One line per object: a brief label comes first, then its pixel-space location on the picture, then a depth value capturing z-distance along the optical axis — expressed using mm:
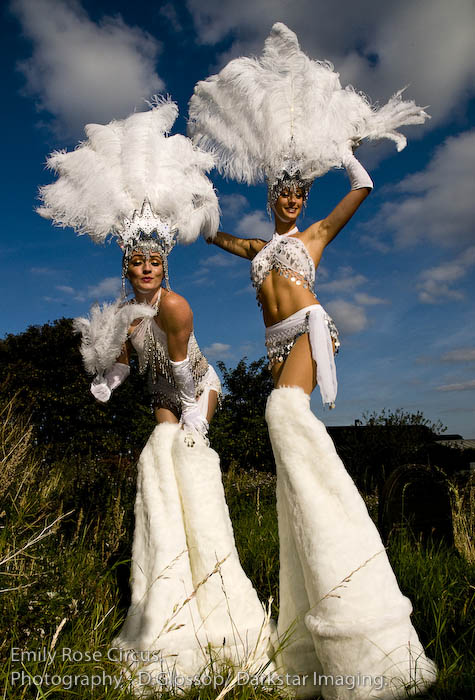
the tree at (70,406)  10070
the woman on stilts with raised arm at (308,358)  2352
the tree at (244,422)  9320
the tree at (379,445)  9023
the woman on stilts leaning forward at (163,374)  2711
